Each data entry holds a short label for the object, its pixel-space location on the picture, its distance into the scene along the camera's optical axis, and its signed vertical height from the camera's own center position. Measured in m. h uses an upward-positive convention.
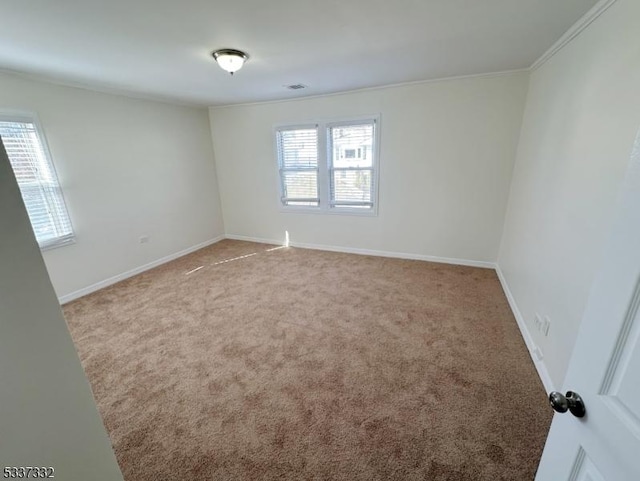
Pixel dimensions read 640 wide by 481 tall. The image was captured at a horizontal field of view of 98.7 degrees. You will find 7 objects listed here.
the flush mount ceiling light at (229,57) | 2.16 +0.82
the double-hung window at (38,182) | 2.67 -0.13
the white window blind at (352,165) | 3.91 -0.06
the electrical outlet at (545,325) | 1.91 -1.16
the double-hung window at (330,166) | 3.94 -0.07
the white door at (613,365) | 0.56 -0.46
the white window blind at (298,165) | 4.25 -0.05
